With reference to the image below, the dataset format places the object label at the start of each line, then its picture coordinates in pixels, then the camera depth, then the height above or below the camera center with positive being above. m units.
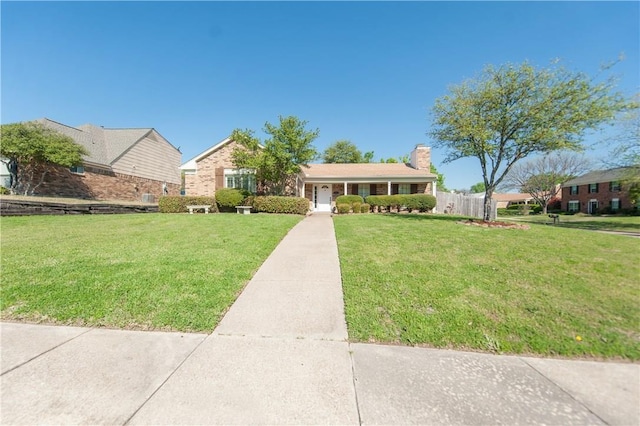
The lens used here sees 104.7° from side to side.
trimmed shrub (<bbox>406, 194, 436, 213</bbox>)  18.25 +0.17
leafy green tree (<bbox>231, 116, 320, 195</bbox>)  14.61 +3.19
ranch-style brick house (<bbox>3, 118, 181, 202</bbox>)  17.27 +2.81
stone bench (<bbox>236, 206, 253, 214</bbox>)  14.87 -0.40
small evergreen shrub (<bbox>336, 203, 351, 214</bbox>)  17.08 -0.32
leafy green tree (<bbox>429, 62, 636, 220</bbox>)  8.70 +3.43
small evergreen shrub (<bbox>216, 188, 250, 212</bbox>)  15.76 +0.33
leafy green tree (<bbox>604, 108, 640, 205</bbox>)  14.97 +2.62
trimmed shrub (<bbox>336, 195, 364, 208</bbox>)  17.91 +0.32
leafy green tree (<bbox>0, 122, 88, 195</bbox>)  14.30 +2.87
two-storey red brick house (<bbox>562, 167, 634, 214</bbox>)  29.50 +1.51
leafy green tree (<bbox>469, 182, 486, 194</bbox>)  86.85 +5.75
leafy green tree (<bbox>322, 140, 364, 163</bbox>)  41.84 +8.75
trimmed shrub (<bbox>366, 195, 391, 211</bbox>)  18.42 +0.20
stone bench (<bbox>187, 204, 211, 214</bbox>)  15.35 -0.35
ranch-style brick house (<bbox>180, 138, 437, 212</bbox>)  17.08 +1.94
